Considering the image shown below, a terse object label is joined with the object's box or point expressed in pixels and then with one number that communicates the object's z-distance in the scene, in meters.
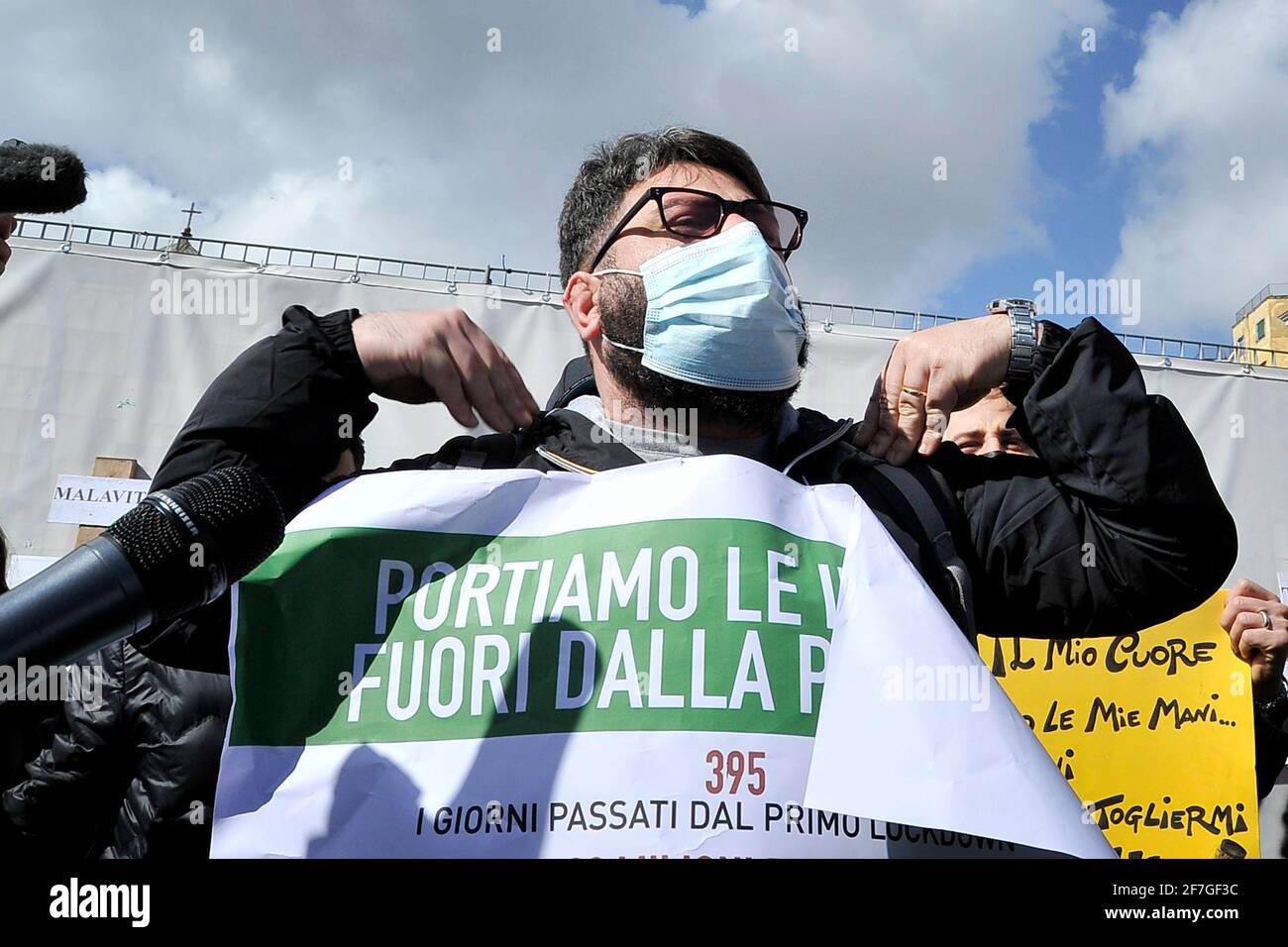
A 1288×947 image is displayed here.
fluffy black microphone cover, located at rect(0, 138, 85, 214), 1.10
